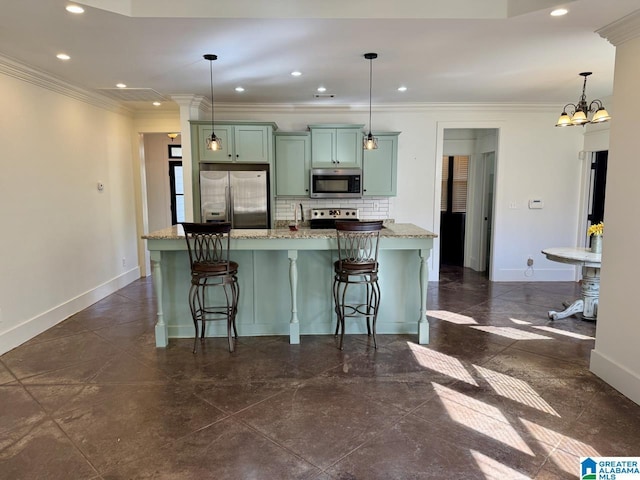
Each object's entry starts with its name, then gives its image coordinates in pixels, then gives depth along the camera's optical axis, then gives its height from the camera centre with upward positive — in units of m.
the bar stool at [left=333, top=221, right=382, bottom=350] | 3.37 -0.60
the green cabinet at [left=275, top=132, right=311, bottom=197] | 5.59 +0.50
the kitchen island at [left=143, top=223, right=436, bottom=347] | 3.72 -0.92
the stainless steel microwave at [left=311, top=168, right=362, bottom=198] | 5.60 +0.21
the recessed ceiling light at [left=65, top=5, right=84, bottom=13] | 2.63 +1.25
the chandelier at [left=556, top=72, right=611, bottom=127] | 3.86 +0.80
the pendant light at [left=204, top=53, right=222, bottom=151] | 4.09 +0.56
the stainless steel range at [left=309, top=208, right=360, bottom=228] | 5.76 -0.28
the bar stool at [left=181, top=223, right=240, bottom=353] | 3.31 -0.63
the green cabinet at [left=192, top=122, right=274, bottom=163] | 5.38 +0.70
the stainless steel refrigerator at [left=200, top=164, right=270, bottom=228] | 5.29 +0.00
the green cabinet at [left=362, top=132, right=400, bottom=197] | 5.64 +0.42
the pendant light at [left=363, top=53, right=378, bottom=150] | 4.02 +0.57
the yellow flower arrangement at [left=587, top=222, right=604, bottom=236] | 4.22 -0.35
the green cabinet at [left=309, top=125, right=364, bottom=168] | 5.59 +0.71
